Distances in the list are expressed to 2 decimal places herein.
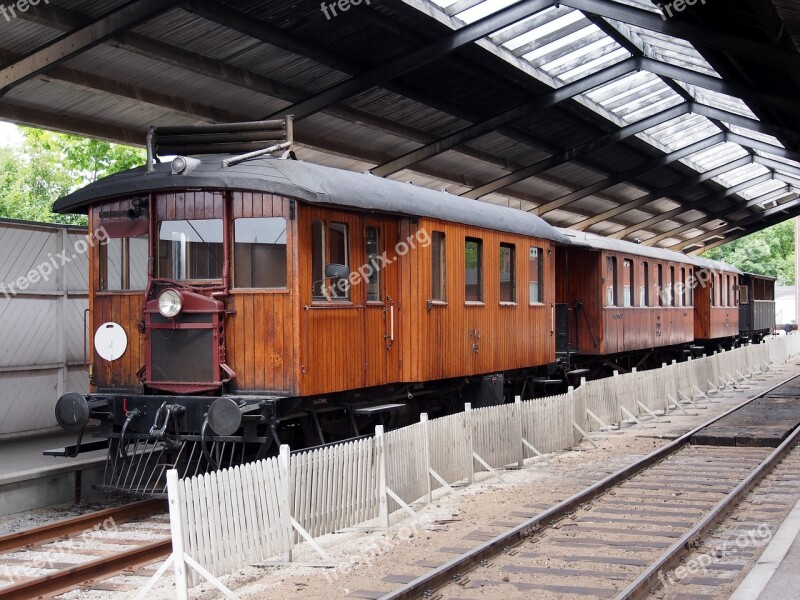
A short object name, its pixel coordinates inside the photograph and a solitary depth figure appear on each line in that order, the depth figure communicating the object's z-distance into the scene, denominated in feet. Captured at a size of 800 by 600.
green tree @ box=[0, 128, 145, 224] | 169.64
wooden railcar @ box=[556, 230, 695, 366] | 68.18
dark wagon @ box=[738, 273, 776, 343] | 135.44
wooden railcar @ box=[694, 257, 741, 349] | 103.45
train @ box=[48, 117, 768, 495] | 32.24
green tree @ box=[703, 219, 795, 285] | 248.93
